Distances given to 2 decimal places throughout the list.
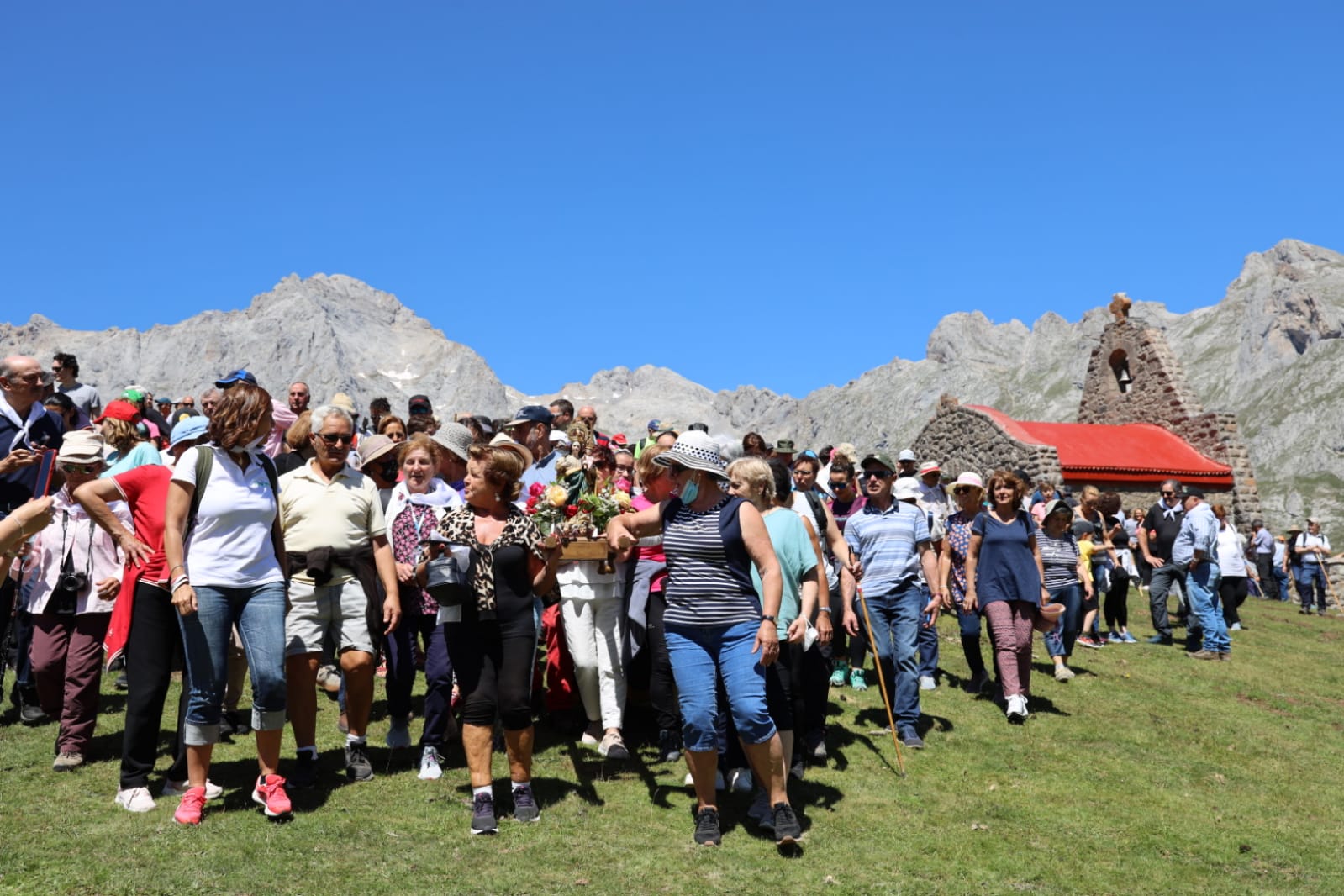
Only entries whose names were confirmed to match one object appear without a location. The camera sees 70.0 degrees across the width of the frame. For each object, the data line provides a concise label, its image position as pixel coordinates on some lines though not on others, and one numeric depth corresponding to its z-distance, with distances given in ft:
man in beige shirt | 19.17
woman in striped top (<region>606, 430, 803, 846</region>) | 17.67
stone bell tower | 92.84
